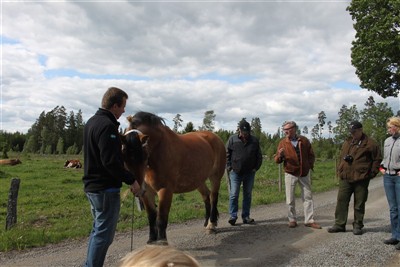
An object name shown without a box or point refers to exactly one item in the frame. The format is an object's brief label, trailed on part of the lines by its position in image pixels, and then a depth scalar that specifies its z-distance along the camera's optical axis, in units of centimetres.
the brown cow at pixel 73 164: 2712
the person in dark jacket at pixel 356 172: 686
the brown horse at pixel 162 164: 523
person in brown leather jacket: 756
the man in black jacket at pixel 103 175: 373
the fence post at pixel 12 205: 735
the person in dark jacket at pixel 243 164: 791
